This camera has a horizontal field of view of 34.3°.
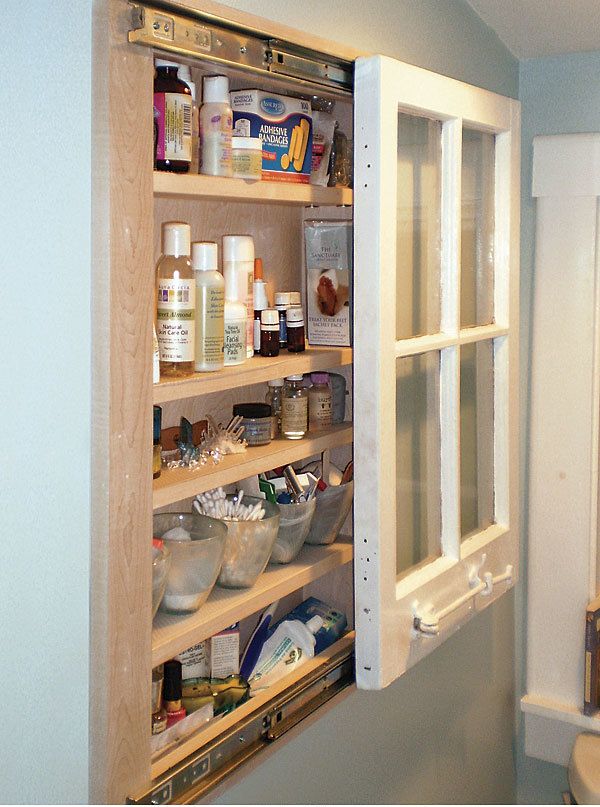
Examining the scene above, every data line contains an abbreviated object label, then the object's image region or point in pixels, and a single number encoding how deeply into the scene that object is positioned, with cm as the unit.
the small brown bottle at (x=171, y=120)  119
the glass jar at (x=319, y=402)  163
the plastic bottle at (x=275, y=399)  158
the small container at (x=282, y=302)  155
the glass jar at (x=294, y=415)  155
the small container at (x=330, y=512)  161
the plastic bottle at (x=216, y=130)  128
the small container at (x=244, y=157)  131
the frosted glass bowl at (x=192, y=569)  128
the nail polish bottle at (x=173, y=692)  132
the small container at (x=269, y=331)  148
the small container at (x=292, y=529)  152
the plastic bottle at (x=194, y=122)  124
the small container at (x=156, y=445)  123
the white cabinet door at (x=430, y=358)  139
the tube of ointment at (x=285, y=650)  153
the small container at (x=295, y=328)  155
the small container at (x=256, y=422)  148
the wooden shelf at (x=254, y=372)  119
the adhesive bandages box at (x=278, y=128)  141
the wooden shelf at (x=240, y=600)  123
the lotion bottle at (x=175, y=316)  123
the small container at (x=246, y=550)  138
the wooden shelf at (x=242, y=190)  118
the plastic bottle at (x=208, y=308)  128
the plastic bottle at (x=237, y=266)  141
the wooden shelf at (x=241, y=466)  122
